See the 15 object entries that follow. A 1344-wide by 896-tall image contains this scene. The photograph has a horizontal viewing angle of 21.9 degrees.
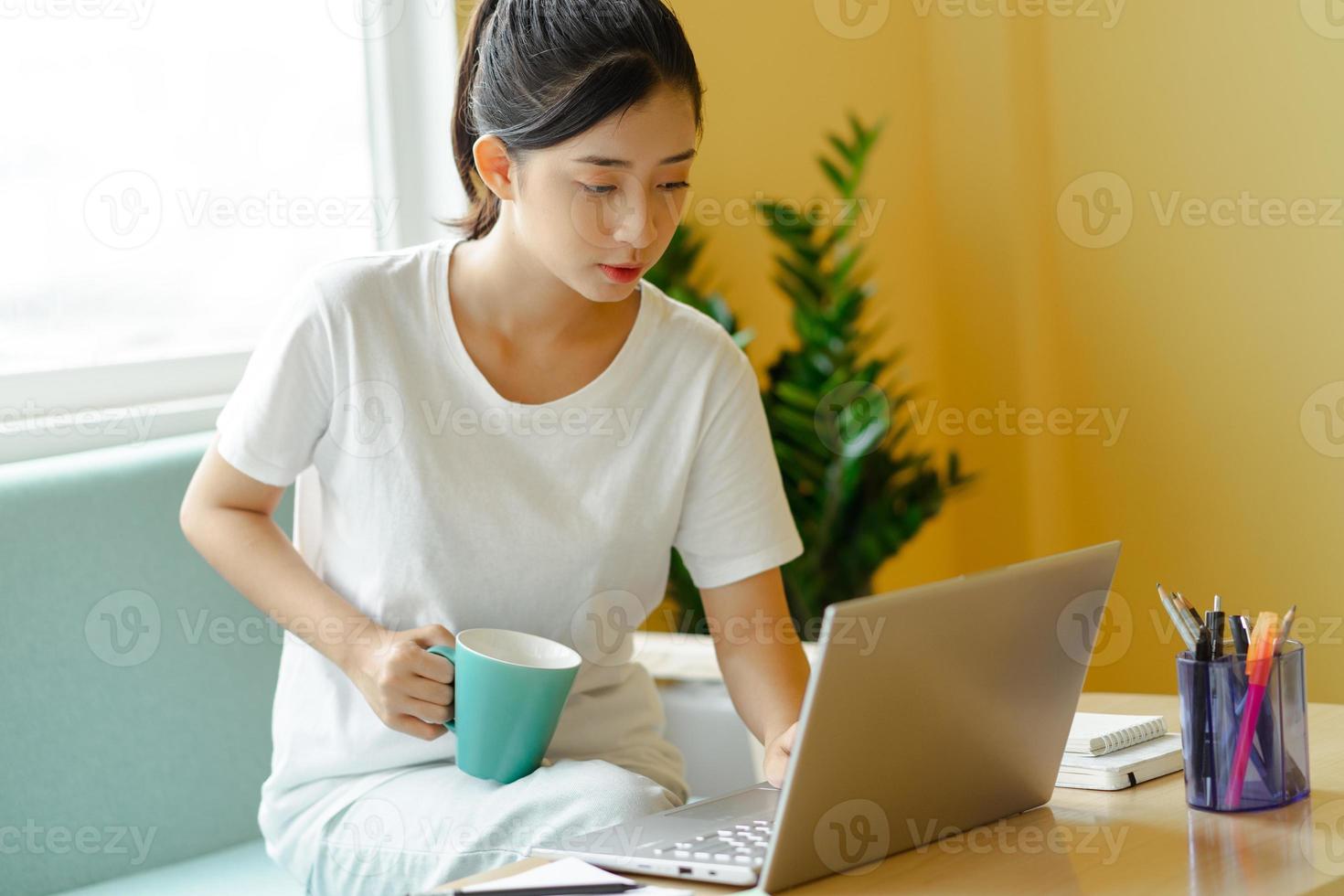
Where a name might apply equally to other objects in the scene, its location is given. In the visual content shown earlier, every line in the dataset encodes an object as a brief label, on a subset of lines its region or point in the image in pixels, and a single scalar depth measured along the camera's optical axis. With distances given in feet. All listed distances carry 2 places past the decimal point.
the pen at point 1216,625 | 8.11
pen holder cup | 8.05
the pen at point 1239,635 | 8.11
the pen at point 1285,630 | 8.05
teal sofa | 9.50
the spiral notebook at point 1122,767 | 8.32
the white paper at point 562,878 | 7.66
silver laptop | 7.60
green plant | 12.17
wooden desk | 7.67
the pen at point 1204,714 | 8.07
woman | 8.83
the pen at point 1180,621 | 8.17
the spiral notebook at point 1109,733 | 8.44
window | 10.56
